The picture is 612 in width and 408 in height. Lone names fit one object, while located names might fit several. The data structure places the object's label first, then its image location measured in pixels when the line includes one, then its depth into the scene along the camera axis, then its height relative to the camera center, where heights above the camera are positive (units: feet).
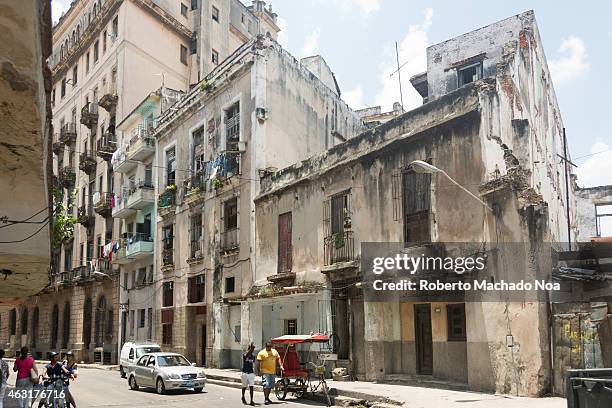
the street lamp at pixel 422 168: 49.90 +10.75
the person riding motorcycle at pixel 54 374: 47.13 -5.35
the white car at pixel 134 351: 78.09 -6.18
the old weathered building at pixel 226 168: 91.25 +21.01
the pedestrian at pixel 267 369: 56.29 -6.07
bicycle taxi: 57.98 -6.54
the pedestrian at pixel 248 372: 56.29 -6.42
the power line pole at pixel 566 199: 97.14 +15.76
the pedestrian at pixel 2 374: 42.63 -4.93
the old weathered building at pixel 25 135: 8.67 +3.07
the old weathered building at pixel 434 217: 54.19 +8.87
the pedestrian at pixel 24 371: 44.97 -4.87
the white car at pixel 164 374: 64.34 -7.53
